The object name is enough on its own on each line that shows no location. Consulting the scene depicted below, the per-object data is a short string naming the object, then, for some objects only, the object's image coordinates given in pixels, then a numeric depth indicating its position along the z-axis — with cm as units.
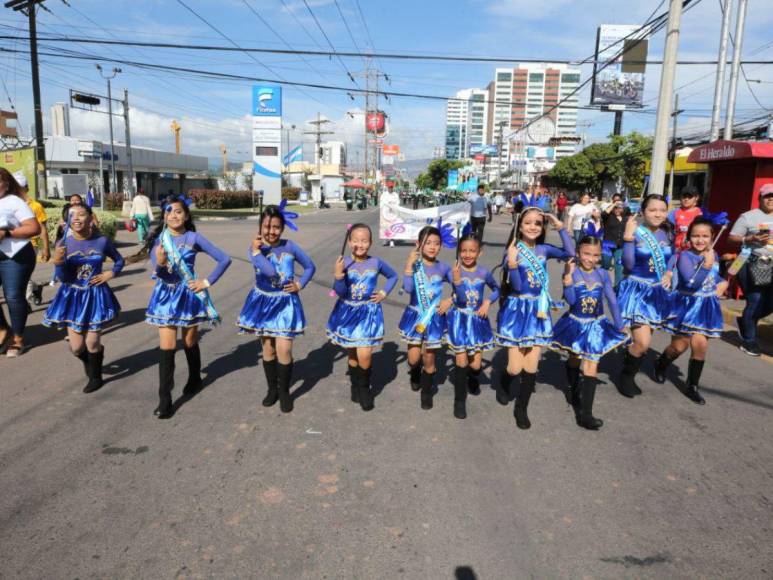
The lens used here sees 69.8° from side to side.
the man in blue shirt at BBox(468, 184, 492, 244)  1608
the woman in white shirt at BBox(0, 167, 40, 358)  581
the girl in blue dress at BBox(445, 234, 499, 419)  463
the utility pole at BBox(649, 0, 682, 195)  1033
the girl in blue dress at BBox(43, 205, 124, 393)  513
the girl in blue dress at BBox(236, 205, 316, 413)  475
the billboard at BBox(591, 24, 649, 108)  6925
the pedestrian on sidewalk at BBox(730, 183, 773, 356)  623
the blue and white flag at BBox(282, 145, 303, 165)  7225
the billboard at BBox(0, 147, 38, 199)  1688
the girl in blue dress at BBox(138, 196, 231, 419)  472
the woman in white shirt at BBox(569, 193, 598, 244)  1288
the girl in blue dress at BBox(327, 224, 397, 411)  480
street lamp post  3594
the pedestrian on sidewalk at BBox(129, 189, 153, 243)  1608
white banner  1869
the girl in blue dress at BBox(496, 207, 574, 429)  456
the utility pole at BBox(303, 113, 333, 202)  7912
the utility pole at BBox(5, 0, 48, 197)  1825
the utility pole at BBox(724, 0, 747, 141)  1666
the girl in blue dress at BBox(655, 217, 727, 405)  520
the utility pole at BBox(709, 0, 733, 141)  1666
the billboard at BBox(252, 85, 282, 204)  4244
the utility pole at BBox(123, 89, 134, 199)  3629
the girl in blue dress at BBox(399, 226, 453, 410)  474
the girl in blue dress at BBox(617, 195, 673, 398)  528
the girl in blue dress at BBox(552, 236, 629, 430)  456
